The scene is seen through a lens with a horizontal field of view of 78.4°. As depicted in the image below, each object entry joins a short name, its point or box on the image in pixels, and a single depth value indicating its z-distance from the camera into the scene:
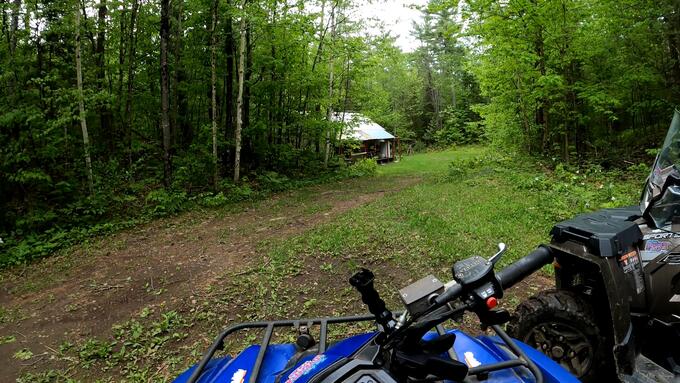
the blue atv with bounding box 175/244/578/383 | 1.39
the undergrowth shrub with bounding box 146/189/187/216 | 10.13
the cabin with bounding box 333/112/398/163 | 24.51
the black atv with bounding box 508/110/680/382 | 2.55
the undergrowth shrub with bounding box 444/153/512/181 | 13.46
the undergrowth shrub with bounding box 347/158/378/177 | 17.19
